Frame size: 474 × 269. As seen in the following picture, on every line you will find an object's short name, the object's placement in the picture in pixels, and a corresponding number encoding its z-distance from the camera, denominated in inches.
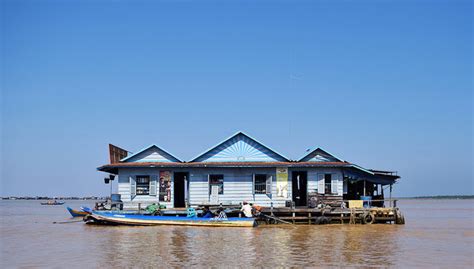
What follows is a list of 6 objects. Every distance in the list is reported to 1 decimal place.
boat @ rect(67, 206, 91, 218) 1718.8
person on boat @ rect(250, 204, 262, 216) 1201.4
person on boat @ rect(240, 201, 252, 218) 1179.3
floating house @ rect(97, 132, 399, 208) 1273.4
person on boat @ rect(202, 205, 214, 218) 1180.5
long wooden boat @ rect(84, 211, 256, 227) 1163.9
